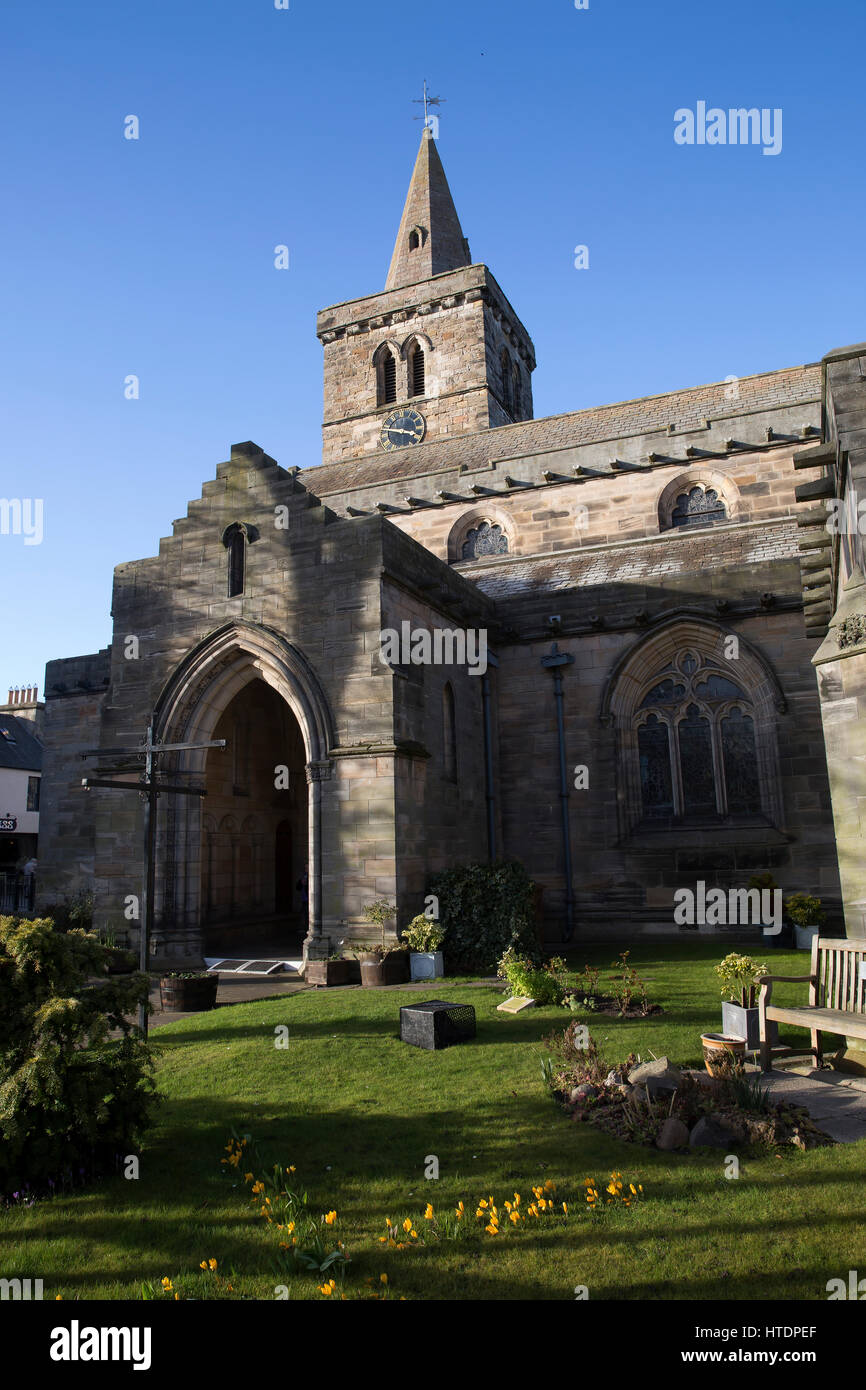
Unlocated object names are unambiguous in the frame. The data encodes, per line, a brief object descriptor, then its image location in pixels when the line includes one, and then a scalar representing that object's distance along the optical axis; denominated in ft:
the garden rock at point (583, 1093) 20.93
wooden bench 22.82
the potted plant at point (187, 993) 35.53
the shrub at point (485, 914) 42.06
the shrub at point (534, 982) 32.35
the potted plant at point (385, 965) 39.17
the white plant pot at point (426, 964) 39.68
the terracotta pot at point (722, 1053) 21.36
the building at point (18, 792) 124.47
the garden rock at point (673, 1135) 18.25
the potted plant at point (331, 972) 39.91
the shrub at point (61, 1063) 16.65
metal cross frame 29.74
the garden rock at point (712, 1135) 18.20
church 42.68
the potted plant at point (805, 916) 46.24
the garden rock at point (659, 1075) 20.10
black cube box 27.30
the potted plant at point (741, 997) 24.72
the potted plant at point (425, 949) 39.63
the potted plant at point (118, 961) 41.88
